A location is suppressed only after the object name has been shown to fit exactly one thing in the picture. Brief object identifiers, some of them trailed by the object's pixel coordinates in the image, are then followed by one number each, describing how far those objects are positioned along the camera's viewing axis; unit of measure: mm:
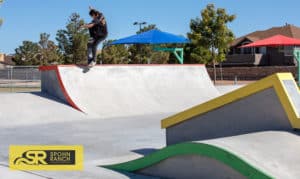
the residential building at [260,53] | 58062
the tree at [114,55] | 52312
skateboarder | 12992
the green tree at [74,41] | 47844
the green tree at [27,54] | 60969
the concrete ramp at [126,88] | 13227
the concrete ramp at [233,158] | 4688
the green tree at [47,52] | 56531
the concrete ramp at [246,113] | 5707
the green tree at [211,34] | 43219
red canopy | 27538
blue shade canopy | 22256
